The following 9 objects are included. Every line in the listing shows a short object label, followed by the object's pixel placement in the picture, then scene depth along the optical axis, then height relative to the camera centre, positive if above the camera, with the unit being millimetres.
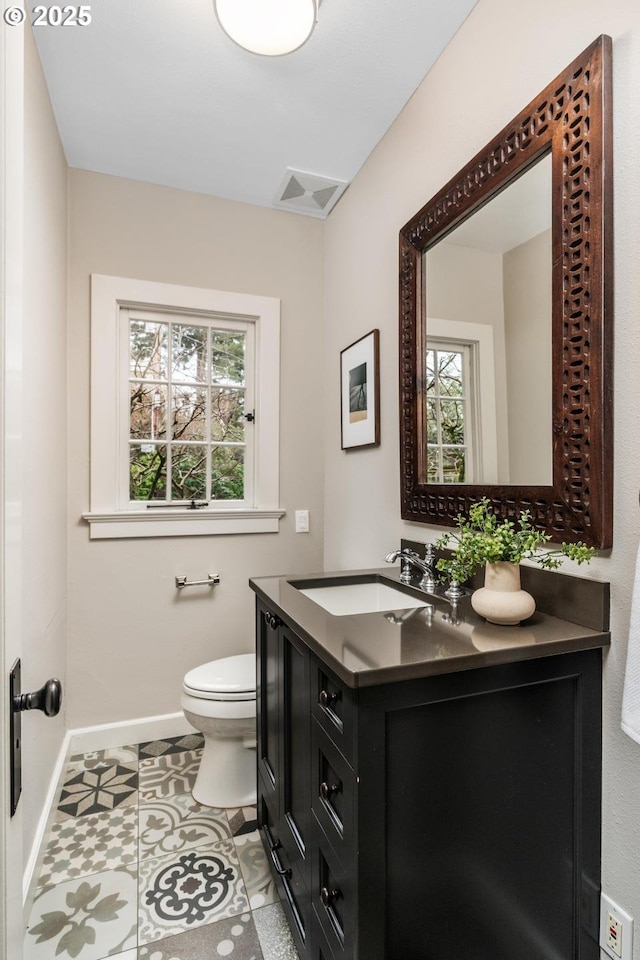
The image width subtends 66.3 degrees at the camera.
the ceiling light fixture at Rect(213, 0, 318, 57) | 1426 +1380
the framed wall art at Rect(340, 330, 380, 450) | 2107 +416
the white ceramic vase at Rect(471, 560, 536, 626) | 1116 -270
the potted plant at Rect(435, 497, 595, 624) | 1113 -181
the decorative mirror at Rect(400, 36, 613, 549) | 1089 +437
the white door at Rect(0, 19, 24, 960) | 630 +79
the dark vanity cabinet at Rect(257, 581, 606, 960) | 921 -678
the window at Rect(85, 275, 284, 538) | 2318 +373
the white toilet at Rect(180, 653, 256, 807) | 1844 -937
